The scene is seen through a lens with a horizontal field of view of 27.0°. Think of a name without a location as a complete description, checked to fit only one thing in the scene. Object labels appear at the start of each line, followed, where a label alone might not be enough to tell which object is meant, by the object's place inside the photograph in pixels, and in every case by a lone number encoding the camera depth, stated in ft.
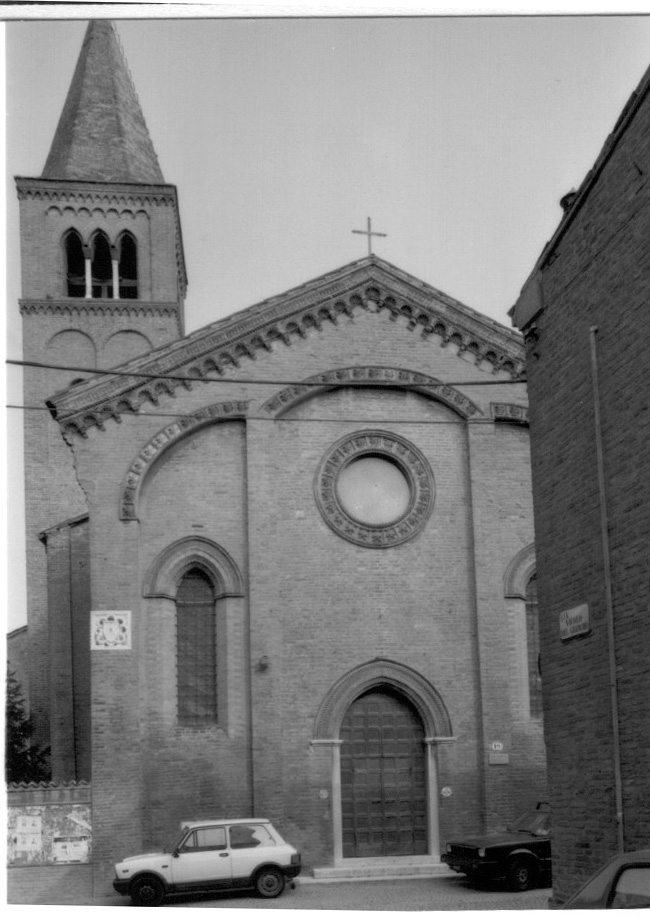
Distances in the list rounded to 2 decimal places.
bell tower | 98.53
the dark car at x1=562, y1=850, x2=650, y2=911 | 29.48
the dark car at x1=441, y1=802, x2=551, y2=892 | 61.41
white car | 58.49
